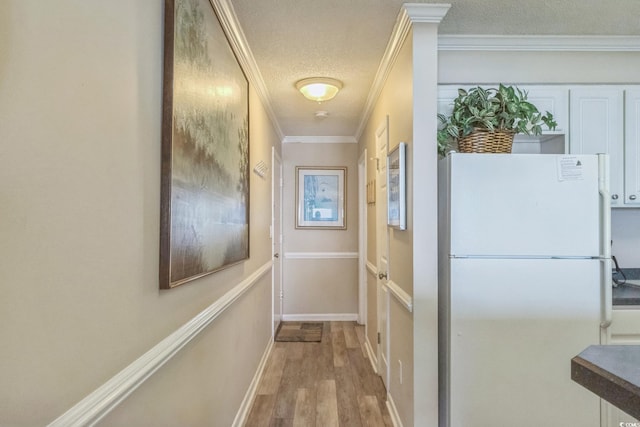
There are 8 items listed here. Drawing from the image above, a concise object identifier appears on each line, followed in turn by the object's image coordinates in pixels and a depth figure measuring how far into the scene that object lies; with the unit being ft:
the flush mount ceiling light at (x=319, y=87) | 8.91
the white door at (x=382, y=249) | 8.72
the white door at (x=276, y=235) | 12.73
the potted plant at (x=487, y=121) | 6.23
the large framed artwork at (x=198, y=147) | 3.69
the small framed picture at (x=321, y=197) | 15.33
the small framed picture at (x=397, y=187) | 6.68
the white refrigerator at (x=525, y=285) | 5.69
